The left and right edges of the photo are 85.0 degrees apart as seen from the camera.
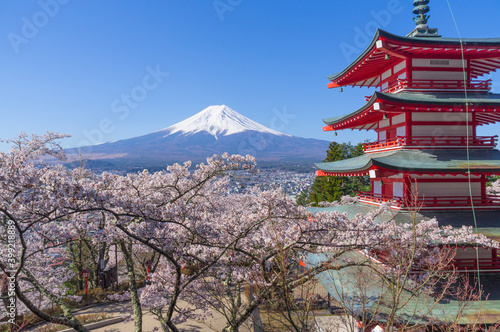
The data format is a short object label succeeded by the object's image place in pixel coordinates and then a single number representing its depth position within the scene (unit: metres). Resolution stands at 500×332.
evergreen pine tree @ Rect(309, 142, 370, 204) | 23.36
